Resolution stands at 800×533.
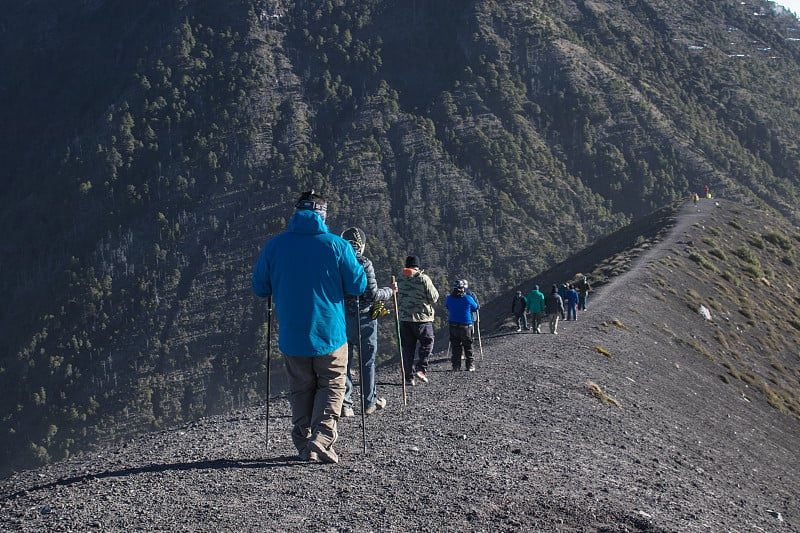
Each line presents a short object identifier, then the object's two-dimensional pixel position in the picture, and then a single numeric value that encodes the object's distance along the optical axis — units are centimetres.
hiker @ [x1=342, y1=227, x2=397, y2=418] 808
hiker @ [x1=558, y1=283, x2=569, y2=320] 2165
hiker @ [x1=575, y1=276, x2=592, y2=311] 2294
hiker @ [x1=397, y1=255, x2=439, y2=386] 1119
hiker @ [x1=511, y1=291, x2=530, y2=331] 1980
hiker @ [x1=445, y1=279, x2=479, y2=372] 1254
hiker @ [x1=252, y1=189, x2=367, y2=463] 650
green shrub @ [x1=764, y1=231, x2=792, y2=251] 3906
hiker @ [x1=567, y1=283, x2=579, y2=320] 2076
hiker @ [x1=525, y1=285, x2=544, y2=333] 1903
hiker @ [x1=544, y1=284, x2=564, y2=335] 1845
